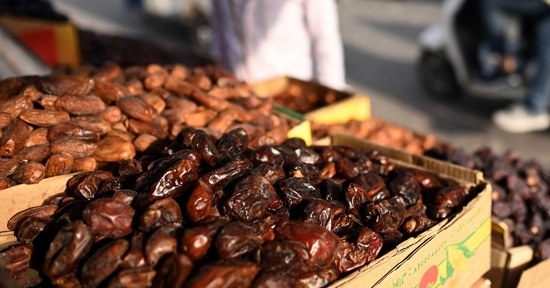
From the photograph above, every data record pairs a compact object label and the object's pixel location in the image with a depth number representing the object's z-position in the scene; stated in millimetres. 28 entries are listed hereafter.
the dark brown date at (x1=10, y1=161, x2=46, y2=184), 843
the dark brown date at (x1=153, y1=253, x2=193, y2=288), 703
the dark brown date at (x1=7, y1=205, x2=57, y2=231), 804
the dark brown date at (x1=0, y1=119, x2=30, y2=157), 859
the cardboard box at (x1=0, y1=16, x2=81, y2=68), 1500
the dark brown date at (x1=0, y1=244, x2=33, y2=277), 754
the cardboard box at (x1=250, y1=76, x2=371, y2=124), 1180
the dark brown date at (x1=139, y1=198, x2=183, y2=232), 744
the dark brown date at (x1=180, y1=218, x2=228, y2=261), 723
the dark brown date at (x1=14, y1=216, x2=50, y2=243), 784
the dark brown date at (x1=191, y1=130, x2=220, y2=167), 827
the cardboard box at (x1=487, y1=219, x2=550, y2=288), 920
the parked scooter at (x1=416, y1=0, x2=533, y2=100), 2242
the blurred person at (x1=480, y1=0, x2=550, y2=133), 1955
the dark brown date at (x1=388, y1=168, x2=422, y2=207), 864
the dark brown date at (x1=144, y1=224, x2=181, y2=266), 722
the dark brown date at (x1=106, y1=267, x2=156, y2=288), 707
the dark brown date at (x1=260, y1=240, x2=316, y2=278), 725
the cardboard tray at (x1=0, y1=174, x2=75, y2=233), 826
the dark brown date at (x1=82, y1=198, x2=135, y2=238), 745
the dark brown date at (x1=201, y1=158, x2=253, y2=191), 794
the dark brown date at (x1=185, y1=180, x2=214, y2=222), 754
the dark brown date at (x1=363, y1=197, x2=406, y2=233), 801
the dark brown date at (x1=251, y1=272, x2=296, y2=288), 702
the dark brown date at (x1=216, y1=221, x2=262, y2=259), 721
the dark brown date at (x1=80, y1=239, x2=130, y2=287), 718
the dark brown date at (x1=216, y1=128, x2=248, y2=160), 851
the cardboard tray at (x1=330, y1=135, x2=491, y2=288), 757
